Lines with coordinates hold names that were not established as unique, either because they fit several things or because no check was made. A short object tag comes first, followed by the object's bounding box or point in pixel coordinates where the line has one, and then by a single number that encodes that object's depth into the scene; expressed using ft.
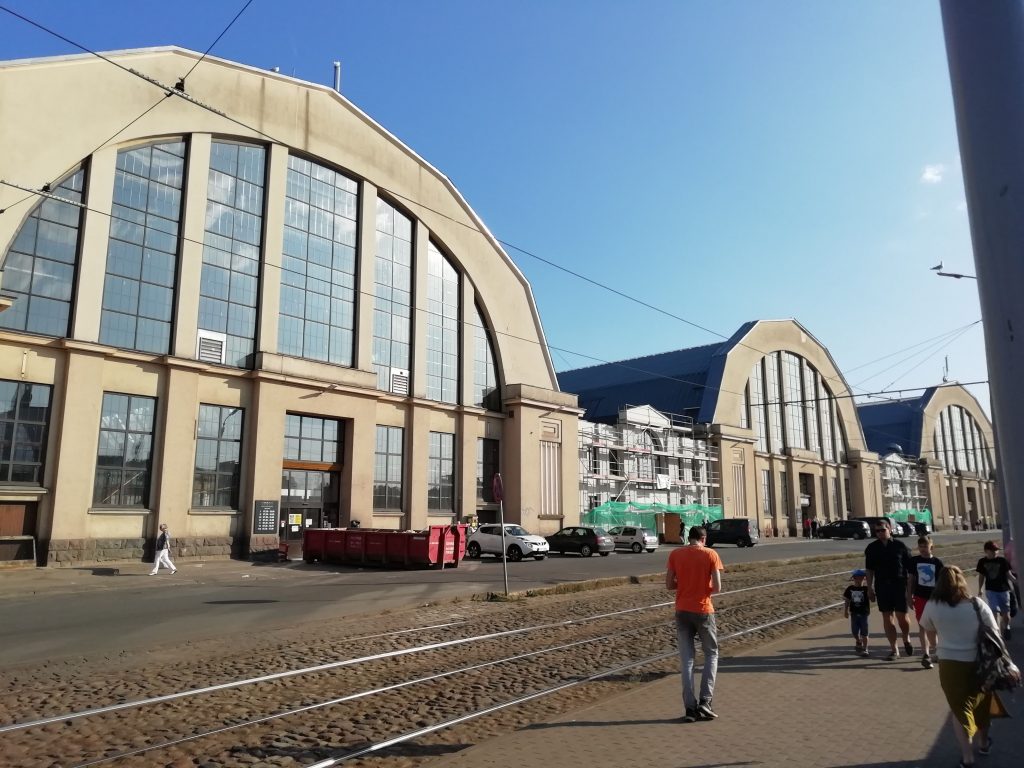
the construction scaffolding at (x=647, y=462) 148.46
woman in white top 16.52
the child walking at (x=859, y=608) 30.66
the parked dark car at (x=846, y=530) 181.17
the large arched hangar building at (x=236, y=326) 76.18
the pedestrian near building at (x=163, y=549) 71.92
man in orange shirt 21.54
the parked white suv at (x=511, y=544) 98.58
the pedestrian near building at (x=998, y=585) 32.94
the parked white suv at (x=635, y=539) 118.83
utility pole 9.46
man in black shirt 30.19
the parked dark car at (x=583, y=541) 108.58
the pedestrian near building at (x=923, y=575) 29.78
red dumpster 80.23
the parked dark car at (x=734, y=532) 147.84
